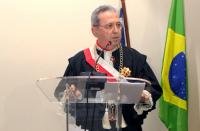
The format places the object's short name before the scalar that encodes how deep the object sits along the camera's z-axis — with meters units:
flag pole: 3.03
